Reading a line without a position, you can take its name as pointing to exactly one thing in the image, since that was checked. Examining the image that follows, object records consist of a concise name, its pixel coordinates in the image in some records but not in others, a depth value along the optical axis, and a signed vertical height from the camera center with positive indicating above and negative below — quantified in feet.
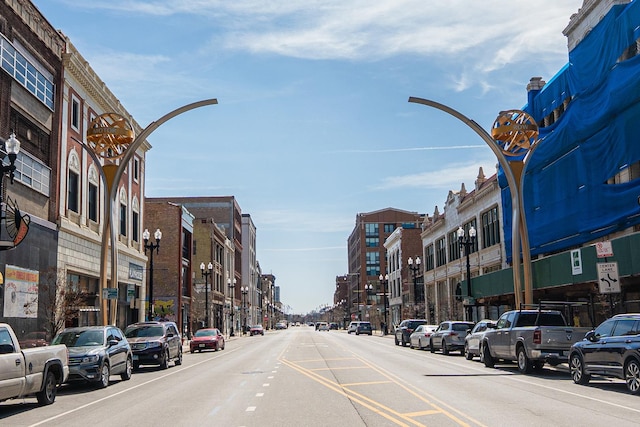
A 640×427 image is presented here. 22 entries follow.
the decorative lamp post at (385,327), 256.38 -7.70
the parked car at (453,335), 107.86 -4.73
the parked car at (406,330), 146.61 -5.08
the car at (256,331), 314.26 -9.63
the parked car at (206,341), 138.51 -6.05
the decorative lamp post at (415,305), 210.57 +0.26
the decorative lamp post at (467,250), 131.09 +10.78
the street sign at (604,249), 65.89 +5.09
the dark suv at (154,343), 82.58 -3.83
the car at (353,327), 295.69 -8.55
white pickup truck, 42.22 -3.61
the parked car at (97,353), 58.75 -3.60
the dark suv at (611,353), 48.93 -3.94
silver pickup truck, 65.36 -3.47
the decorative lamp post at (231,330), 269.64 -8.25
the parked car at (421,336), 125.18 -5.68
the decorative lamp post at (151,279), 125.08 +6.15
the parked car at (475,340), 89.20 -4.71
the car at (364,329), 272.51 -8.63
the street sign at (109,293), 87.97 +2.68
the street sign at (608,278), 63.08 +2.22
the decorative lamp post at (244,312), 388.84 -0.97
